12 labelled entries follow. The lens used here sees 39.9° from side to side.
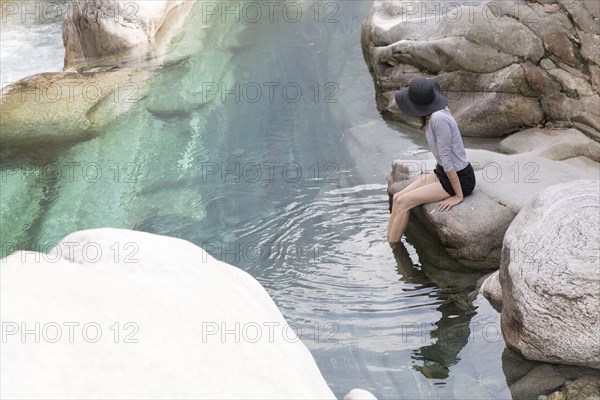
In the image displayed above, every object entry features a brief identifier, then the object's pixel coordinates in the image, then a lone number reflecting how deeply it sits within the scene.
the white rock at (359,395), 2.43
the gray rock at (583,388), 4.48
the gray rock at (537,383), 4.63
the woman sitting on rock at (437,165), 5.80
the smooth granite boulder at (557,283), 4.58
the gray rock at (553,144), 6.98
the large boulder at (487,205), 5.85
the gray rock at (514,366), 4.80
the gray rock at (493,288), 5.35
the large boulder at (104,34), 11.16
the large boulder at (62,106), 8.97
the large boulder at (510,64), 7.22
